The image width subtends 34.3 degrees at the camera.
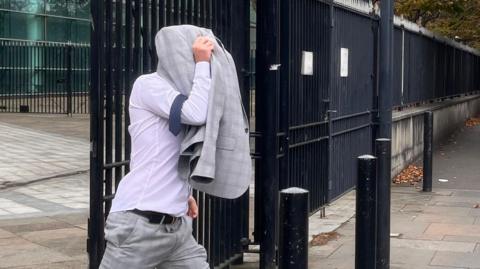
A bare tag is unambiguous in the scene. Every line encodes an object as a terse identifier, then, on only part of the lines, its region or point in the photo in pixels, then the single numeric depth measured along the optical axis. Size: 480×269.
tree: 20.55
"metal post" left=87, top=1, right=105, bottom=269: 4.33
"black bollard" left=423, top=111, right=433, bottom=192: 11.26
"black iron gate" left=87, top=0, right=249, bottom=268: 4.36
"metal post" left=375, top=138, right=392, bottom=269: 6.32
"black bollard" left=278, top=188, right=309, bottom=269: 3.79
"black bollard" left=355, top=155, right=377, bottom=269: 5.51
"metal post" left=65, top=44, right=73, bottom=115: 23.55
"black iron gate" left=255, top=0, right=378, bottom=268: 6.38
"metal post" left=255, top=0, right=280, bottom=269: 6.34
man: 3.60
